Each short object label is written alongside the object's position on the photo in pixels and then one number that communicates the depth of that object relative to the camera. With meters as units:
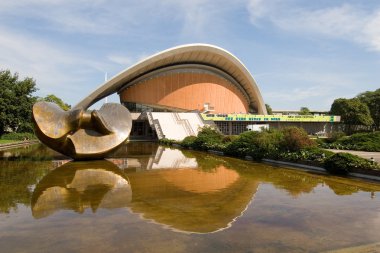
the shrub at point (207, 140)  24.70
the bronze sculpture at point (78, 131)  16.56
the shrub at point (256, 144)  18.00
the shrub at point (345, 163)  12.69
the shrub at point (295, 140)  16.77
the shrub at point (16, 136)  35.66
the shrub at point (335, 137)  27.60
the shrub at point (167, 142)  32.16
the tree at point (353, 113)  50.44
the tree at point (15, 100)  32.94
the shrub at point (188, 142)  27.26
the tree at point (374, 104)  55.16
